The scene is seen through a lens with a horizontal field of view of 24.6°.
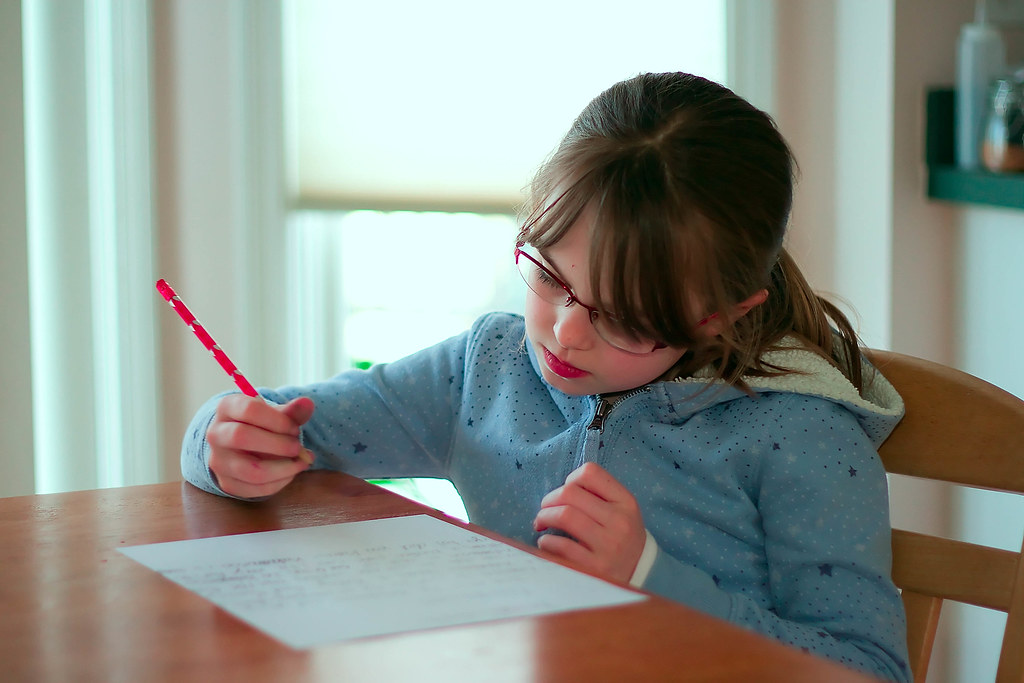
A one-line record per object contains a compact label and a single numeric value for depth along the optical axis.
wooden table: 1.79
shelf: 3.23
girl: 2.20
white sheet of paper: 1.87
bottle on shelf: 3.48
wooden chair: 2.26
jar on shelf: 3.28
